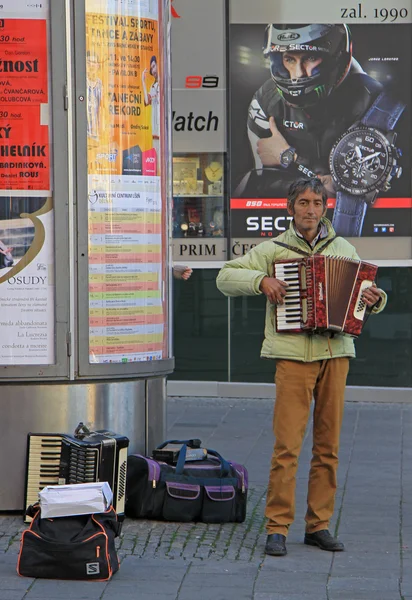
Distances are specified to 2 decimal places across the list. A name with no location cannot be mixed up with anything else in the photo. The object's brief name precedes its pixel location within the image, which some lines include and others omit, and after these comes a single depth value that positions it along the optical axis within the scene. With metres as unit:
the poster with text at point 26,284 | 13.45
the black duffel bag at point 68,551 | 10.98
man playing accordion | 12.13
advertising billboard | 22.59
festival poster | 13.55
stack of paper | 11.18
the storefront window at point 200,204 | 23.11
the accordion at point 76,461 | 12.52
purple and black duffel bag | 13.14
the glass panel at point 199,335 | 23.28
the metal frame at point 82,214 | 13.44
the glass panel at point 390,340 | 22.78
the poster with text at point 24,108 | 13.36
